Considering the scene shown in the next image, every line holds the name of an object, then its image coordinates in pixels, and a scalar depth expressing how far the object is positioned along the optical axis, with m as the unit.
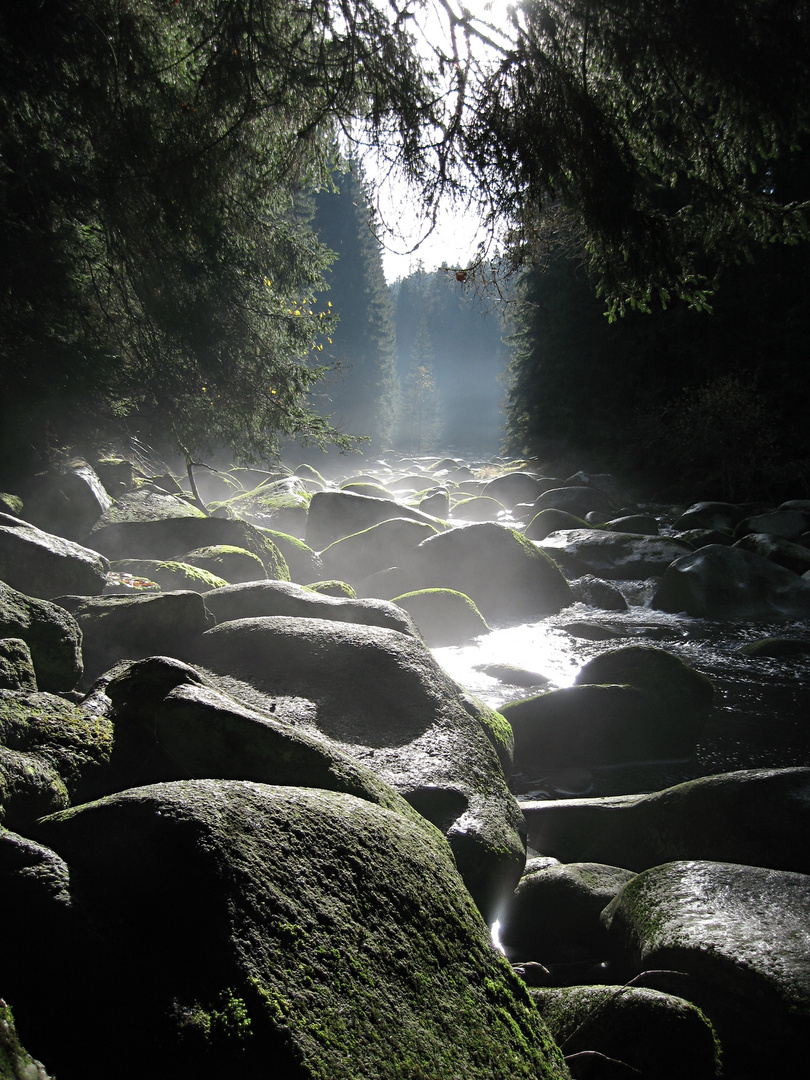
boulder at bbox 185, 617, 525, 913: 3.01
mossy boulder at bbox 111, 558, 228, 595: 6.16
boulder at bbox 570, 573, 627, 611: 9.53
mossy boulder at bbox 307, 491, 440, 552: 11.83
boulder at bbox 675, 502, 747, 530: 14.35
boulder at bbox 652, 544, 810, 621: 8.80
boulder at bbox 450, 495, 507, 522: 18.58
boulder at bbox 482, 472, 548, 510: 21.55
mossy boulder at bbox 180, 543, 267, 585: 7.09
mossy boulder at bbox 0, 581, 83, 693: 3.12
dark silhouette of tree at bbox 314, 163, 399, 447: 45.00
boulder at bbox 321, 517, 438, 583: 9.70
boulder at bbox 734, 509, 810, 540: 12.21
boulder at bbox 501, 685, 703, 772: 5.13
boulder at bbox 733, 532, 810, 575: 9.80
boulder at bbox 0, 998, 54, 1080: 1.16
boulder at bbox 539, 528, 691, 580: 10.83
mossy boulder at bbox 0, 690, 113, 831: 1.88
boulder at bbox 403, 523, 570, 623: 9.38
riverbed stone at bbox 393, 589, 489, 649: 7.90
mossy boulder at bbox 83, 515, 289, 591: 7.86
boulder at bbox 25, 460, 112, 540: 7.70
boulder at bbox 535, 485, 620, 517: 17.62
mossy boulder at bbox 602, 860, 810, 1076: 2.25
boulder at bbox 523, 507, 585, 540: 13.33
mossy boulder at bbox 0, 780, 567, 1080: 1.29
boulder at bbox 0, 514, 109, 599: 4.74
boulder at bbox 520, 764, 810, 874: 3.43
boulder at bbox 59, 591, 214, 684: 4.06
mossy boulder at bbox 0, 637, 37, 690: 2.48
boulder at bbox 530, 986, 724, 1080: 2.12
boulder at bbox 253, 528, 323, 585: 9.20
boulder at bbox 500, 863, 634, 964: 3.04
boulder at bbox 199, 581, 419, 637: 4.86
